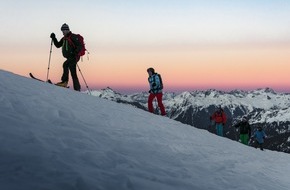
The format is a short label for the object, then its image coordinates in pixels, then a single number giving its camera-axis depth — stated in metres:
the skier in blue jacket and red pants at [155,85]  13.18
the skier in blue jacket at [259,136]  18.46
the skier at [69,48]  11.74
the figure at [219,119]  16.84
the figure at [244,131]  17.72
